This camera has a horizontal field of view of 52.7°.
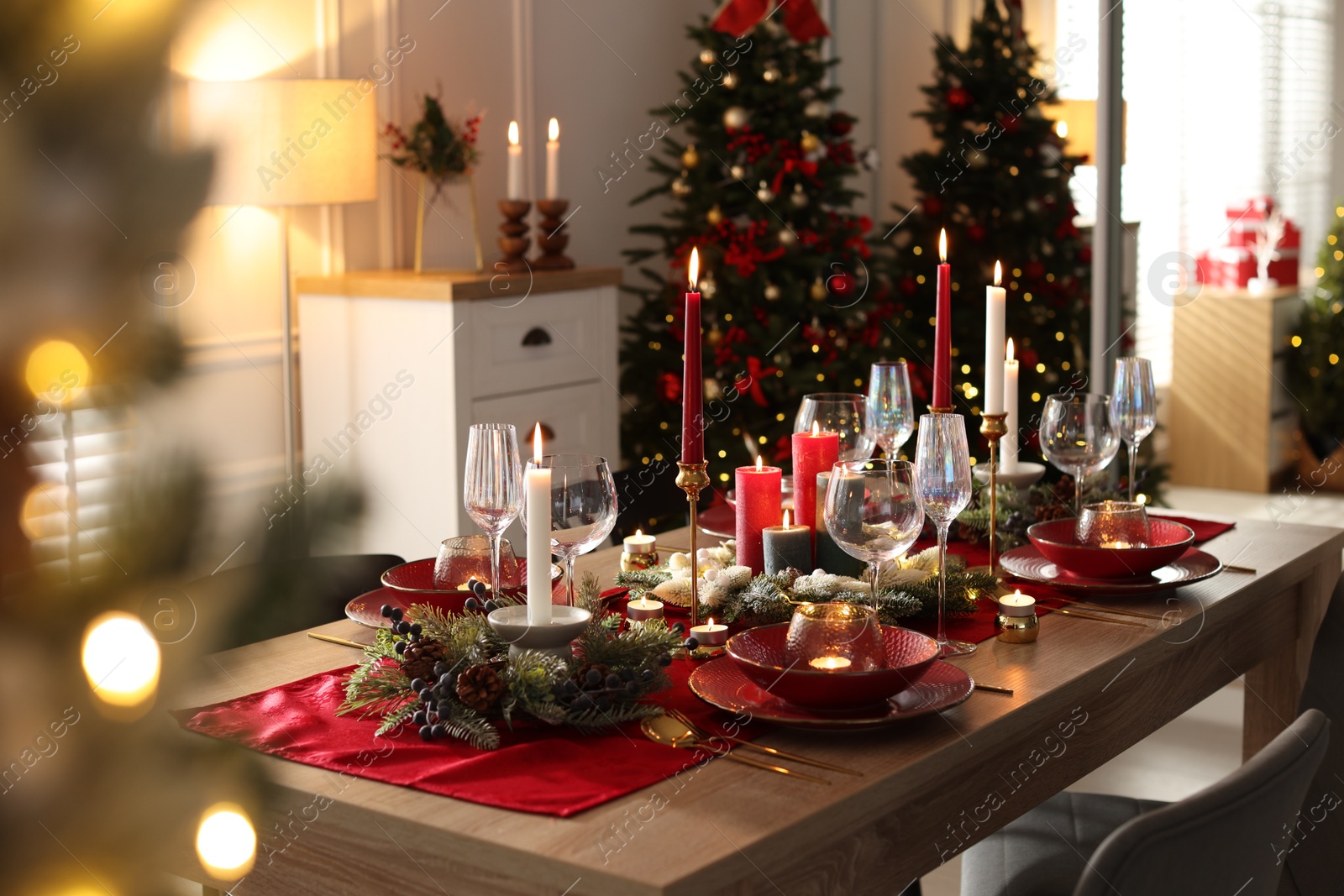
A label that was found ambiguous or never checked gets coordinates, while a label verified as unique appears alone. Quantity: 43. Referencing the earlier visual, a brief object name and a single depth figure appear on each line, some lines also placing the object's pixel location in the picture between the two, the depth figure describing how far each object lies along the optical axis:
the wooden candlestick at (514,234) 3.30
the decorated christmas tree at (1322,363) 4.43
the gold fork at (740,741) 1.15
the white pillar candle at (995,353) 1.77
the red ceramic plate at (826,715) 1.21
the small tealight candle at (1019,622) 1.53
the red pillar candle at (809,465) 1.72
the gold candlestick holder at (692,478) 1.39
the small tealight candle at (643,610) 1.53
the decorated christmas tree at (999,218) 4.34
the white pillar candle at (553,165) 3.13
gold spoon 1.20
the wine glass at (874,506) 1.38
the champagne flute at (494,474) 1.43
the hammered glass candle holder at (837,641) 1.24
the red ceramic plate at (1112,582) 1.69
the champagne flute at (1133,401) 2.00
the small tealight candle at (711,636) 1.48
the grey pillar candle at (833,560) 1.67
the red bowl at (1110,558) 1.70
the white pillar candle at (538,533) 1.21
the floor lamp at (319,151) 2.54
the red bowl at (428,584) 1.51
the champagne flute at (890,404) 1.94
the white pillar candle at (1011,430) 1.86
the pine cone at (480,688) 1.23
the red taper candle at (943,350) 1.75
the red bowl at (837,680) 1.20
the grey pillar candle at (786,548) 1.64
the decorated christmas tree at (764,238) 3.80
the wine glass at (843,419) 1.90
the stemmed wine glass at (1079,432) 1.88
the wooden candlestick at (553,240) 3.35
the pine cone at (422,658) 1.29
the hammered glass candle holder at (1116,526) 1.74
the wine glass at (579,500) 1.39
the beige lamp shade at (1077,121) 4.49
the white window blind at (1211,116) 3.80
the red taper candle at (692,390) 1.36
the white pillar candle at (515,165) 3.11
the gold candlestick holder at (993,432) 1.77
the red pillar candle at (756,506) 1.69
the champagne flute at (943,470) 1.50
